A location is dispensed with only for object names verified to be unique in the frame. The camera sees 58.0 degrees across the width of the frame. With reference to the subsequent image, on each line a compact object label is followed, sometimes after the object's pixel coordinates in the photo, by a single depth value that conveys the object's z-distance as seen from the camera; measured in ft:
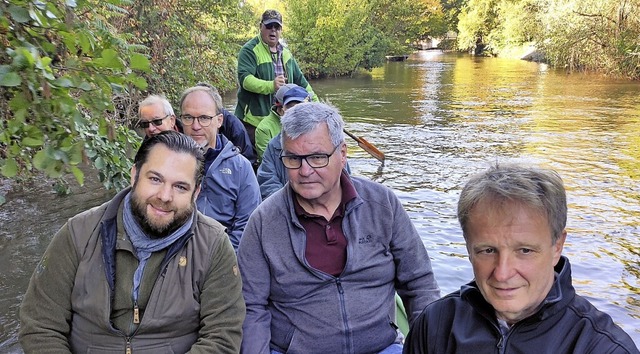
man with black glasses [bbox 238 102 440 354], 7.93
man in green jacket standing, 17.21
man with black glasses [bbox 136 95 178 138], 12.18
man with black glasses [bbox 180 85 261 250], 11.21
